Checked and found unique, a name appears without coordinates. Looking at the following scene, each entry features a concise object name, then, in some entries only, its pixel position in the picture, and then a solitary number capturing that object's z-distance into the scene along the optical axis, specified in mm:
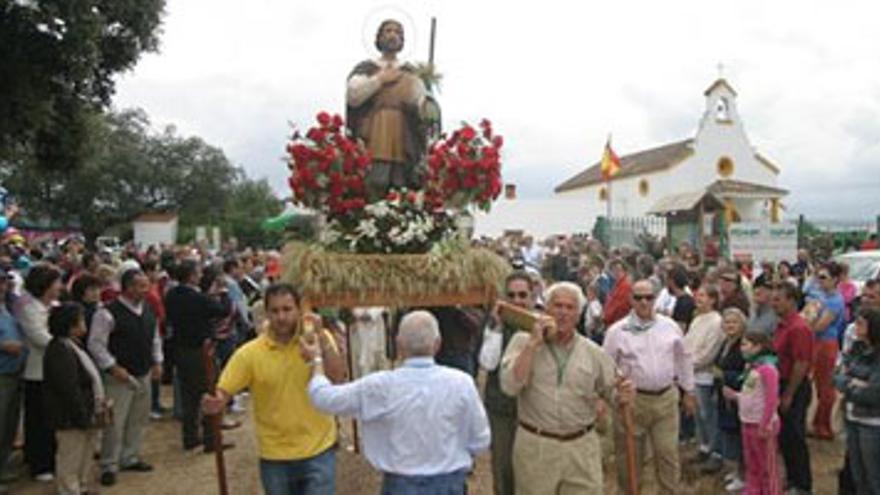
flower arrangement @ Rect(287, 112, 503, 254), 5961
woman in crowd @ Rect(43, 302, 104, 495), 6574
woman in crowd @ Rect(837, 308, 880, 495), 5941
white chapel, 48531
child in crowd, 6305
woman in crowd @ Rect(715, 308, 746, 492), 6977
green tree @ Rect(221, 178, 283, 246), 47500
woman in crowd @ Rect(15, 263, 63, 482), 7164
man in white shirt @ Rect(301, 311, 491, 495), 4031
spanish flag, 35750
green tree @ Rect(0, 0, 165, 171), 9359
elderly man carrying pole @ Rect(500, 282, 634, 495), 4668
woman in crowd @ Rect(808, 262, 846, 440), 8805
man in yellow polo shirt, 4617
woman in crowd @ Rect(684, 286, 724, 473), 7449
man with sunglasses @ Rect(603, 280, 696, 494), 6168
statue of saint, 7180
